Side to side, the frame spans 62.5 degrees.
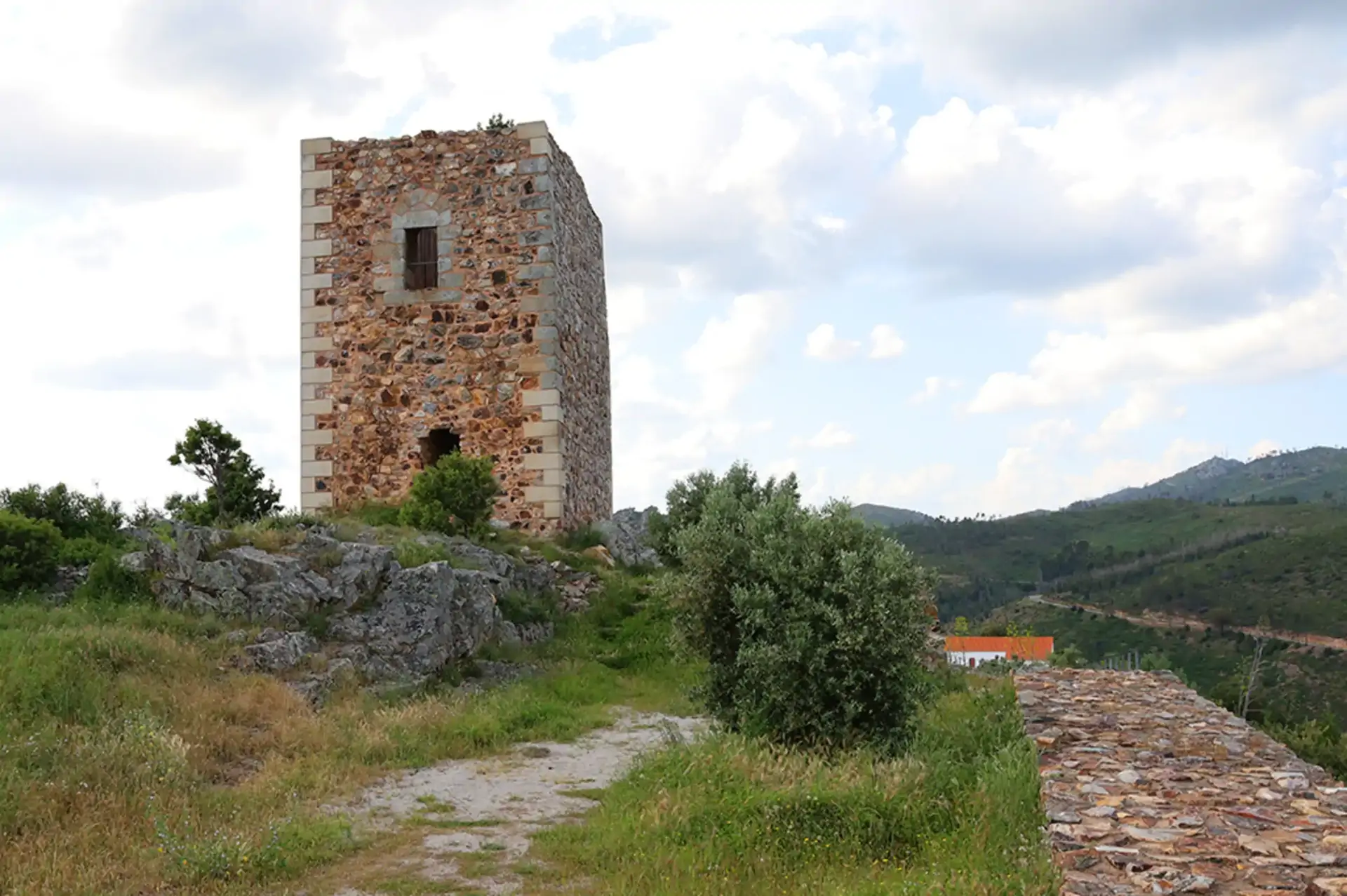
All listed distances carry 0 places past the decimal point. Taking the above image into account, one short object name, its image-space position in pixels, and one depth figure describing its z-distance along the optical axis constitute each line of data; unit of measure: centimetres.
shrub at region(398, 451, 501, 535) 1475
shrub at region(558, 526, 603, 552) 1672
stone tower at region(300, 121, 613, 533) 1684
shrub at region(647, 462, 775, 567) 1425
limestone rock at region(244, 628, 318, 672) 997
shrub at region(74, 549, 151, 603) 1039
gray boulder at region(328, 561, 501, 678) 1105
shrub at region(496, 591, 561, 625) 1330
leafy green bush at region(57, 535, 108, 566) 1101
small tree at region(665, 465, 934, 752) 823
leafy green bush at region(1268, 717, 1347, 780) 1698
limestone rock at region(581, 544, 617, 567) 1639
